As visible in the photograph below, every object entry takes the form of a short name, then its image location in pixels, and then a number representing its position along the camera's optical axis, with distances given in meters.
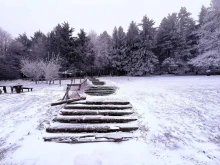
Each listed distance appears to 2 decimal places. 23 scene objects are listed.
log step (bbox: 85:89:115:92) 8.75
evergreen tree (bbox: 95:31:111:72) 35.03
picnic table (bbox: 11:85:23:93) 10.65
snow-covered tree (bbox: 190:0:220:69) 11.36
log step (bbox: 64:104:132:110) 5.46
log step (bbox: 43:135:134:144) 3.71
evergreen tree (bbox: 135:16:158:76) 31.36
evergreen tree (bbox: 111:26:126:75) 34.84
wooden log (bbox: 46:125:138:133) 4.13
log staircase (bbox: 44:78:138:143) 3.89
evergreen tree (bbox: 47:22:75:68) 30.17
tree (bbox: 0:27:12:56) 31.34
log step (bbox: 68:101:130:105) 5.78
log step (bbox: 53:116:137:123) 4.64
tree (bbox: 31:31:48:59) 33.83
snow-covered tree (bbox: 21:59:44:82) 20.64
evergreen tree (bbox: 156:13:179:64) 32.12
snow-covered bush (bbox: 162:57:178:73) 30.49
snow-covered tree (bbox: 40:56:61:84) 18.88
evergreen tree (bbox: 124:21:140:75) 33.25
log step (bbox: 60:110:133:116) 5.04
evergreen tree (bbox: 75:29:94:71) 31.03
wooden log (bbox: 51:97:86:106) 5.95
